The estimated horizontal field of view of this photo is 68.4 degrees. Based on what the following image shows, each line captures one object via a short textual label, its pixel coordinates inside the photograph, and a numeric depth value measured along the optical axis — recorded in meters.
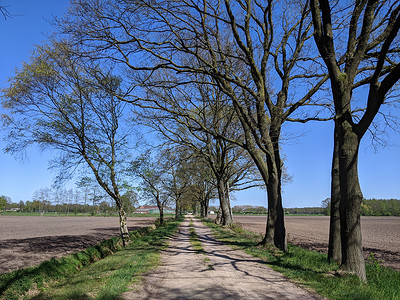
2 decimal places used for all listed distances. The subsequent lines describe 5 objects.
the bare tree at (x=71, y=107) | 13.77
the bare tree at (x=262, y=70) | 10.69
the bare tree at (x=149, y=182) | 18.86
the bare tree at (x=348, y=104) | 6.88
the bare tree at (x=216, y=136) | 16.80
